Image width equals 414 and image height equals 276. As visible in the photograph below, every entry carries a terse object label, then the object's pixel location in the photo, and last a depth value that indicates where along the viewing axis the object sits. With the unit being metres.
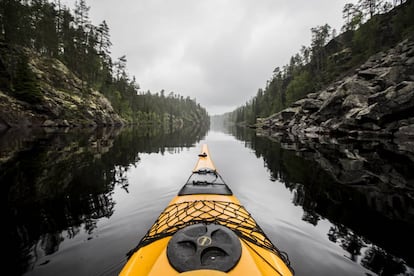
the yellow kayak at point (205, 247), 1.88
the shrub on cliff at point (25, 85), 27.73
